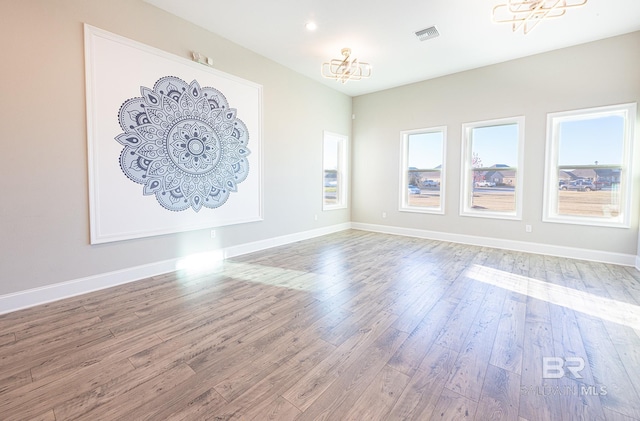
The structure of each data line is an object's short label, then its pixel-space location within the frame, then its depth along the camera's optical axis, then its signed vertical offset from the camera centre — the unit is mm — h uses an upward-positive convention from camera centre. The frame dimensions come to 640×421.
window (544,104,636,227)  4199 +521
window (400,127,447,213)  5938 +600
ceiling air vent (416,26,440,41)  3920 +2329
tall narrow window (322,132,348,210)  6520 +616
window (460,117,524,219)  5031 +561
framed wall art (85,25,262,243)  3125 +708
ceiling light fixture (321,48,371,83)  4529 +2187
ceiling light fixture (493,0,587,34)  2896 +2090
